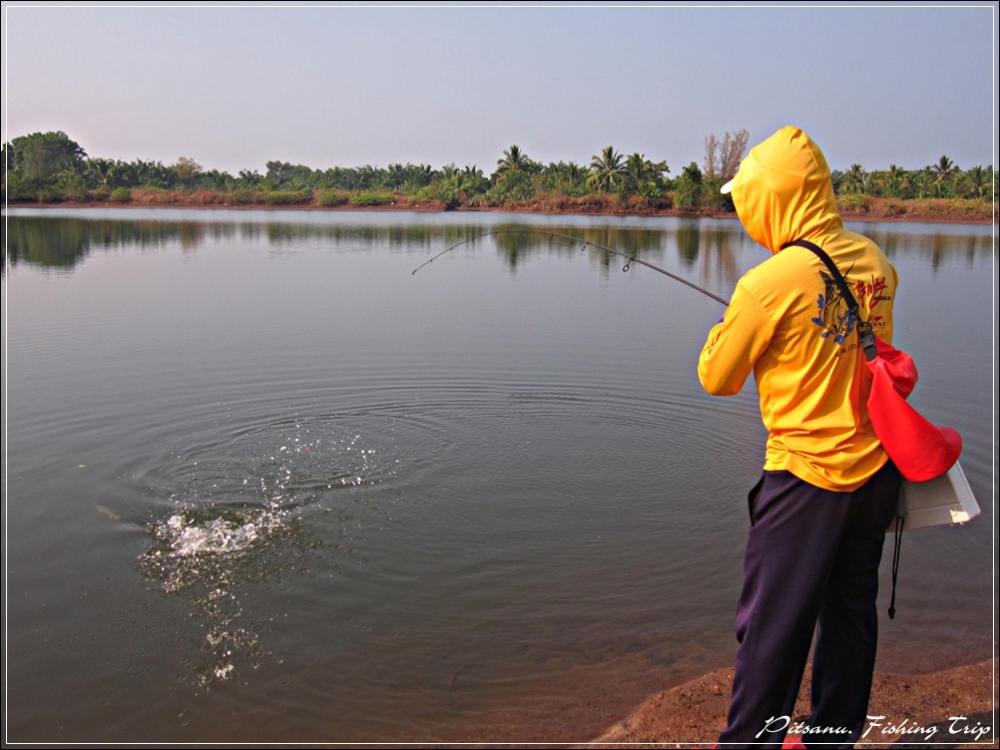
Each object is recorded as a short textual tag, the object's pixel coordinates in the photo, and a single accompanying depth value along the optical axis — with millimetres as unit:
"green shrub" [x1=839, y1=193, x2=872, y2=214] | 61156
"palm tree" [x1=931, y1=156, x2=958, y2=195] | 74062
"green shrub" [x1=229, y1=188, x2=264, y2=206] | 76088
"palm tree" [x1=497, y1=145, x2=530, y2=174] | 84125
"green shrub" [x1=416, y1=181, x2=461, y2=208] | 74000
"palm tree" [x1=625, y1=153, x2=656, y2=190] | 74938
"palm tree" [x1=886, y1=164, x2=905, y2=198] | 68000
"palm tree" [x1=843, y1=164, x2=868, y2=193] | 71750
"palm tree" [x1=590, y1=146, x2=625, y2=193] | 76375
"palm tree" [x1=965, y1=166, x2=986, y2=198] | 66438
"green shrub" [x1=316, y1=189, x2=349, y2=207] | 72875
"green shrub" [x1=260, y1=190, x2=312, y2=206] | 74125
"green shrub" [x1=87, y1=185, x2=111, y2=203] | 72875
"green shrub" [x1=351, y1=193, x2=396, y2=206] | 73188
